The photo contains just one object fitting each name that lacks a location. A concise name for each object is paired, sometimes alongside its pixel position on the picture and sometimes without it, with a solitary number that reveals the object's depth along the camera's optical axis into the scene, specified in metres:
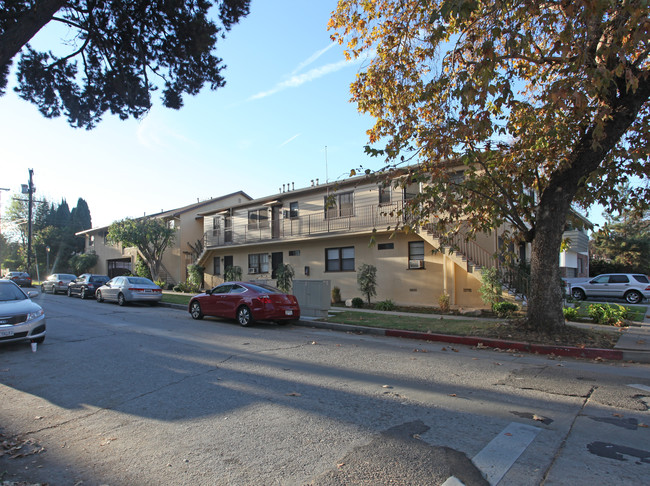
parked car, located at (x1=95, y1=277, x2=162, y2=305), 19.31
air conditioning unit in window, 18.12
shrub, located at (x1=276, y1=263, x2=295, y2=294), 21.01
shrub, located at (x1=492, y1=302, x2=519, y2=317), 13.98
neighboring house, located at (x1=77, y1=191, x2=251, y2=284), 32.75
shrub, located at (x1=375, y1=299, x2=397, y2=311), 17.03
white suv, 21.09
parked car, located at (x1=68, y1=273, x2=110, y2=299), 24.08
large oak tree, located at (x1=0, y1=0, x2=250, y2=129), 9.26
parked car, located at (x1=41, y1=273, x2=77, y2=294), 28.75
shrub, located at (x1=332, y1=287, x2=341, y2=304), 20.59
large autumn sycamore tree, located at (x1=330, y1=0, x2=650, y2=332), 8.03
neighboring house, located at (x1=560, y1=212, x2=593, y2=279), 28.34
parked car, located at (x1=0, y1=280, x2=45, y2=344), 8.10
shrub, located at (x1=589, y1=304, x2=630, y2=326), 12.19
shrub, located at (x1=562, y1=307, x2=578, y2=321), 12.98
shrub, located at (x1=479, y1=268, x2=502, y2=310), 14.42
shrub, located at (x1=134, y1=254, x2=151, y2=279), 32.94
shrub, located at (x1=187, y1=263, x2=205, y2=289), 28.11
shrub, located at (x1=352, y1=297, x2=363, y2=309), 18.47
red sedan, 12.78
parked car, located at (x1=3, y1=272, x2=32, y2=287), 36.66
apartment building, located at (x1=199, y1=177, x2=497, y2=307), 17.09
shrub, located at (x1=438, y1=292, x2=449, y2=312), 16.22
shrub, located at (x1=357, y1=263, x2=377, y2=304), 17.91
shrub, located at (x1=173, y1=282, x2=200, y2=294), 28.03
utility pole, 32.44
